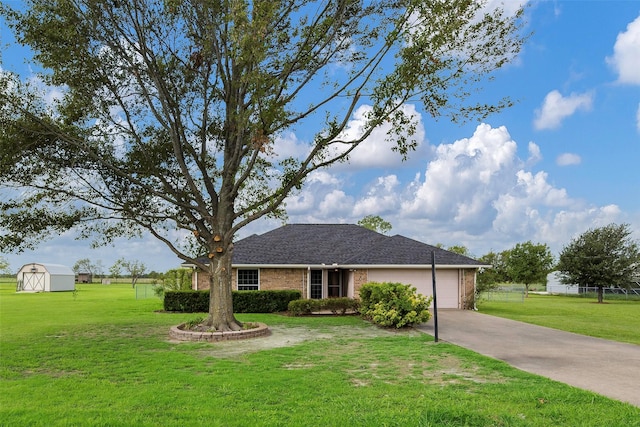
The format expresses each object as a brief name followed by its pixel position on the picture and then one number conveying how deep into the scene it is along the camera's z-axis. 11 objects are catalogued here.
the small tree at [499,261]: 62.31
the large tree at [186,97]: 14.12
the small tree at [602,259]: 39.66
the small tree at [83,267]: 82.56
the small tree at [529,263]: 56.56
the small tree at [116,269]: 70.79
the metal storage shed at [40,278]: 50.16
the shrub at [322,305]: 21.19
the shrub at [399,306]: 16.30
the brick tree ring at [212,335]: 13.88
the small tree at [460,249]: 46.60
